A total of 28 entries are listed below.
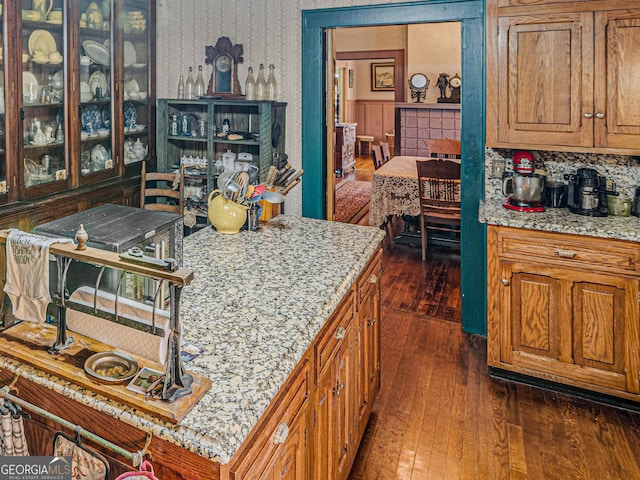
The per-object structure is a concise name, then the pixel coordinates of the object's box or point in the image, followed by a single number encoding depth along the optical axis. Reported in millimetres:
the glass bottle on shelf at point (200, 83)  4102
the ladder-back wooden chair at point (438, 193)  4840
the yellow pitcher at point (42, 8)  3355
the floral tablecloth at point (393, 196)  5312
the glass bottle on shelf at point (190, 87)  4145
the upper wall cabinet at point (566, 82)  2539
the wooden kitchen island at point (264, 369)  1018
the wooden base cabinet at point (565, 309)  2471
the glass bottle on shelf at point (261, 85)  3836
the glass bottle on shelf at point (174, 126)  4250
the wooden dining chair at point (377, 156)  7004
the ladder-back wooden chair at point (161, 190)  3738
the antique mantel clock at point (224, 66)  3930
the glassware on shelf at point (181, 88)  4191
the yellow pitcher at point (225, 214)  2297
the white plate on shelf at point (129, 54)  4090
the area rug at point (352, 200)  6766
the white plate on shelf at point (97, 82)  3843
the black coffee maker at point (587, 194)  2727
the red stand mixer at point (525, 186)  2850
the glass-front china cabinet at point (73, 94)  3201
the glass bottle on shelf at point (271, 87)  3807
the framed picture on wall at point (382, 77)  12398
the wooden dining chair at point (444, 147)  6320
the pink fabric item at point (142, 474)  993
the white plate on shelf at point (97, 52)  3773
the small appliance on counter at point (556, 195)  2914
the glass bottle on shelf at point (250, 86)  3900
